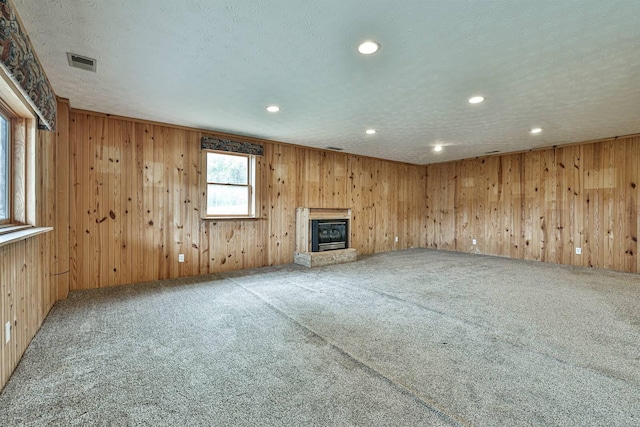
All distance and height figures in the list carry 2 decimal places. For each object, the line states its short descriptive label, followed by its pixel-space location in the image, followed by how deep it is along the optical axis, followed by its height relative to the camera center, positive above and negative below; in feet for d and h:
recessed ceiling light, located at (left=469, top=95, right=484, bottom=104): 10.75 +4.25
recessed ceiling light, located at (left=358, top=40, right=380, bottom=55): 7.23 +4.20
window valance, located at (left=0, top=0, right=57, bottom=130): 4.98 +3.04
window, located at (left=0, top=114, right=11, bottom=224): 7.77 +1.15
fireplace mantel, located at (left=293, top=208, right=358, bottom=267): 17.93 -2.33
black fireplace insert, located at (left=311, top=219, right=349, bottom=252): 18.69 -1.39
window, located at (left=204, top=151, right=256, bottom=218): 15.99 +1.63
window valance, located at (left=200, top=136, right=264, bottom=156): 15.29 +3.72
